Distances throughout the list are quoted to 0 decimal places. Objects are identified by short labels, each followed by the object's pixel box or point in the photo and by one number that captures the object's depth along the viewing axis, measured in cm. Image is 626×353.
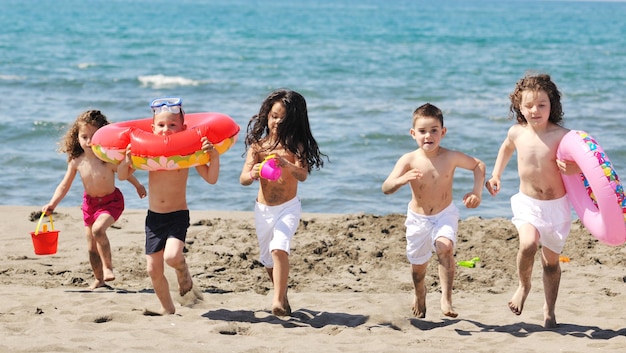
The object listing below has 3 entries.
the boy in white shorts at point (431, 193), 1134
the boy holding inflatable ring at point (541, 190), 1124
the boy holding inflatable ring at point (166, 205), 1167
